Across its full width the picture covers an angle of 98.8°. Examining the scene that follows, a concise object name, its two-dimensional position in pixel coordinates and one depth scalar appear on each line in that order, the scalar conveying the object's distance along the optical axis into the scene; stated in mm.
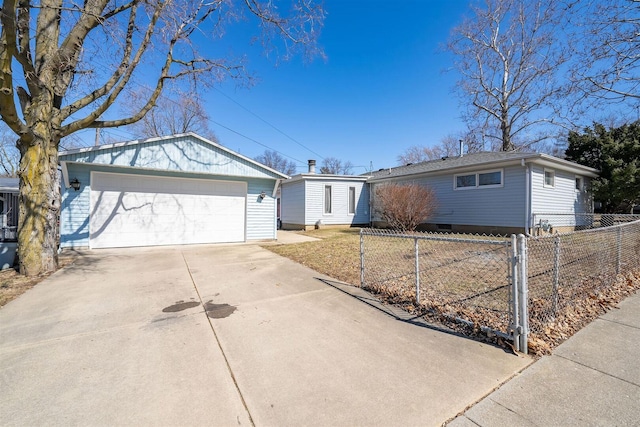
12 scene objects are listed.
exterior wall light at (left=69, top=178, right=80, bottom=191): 8266
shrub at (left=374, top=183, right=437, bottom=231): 11039
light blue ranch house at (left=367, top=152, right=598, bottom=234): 10067
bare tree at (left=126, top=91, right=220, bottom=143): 22062
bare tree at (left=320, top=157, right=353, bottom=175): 45188
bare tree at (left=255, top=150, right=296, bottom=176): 47219
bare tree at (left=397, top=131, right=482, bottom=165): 30266
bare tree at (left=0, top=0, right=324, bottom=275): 5105
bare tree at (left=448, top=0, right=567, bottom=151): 16859
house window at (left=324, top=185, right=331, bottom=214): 15812
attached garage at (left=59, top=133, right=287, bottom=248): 8422
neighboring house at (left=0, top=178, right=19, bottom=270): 7285
